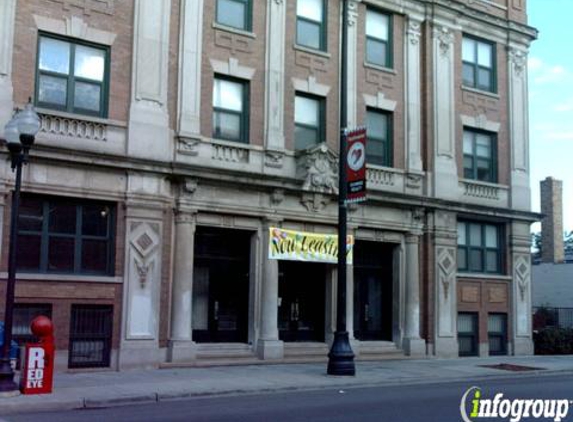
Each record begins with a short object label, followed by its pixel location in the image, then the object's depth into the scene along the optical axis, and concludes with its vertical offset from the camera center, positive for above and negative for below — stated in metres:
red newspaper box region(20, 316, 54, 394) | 13.94 -1.05
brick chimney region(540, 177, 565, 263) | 39.66 +5.27
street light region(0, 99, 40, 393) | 13.95 +2.61
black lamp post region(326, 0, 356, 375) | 18.36 -0.15
